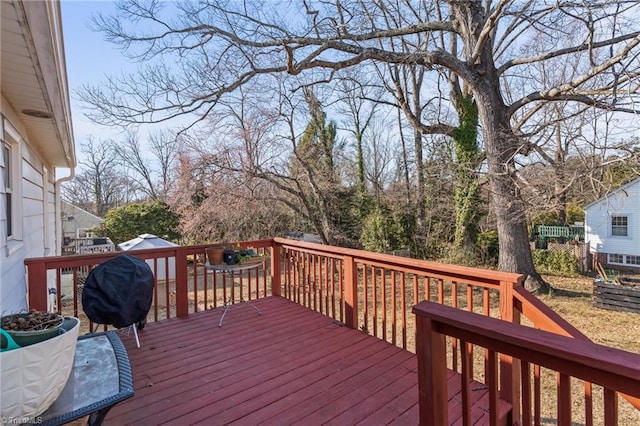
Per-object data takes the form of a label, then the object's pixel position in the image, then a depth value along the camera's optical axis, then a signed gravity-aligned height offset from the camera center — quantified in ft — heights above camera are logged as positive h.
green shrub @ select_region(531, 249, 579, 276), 35.99 -6.02
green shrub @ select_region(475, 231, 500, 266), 36.78 -4.37
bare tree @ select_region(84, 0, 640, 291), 19.45 +10.54
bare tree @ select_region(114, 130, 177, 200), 66.49 +11.36
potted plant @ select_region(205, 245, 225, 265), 13.20 -1.67
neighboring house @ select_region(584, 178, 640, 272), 44.29 -3.89
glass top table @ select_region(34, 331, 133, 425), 4.18 -2.43
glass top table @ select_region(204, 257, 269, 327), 12.81 -2.11
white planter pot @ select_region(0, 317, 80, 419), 3.59 -1.82
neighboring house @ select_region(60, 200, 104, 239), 52.31 -1.03
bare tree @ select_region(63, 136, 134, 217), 66.69 +6.65
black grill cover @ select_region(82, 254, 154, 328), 9.19 -2.18
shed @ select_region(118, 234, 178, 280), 29.55 -2.54
